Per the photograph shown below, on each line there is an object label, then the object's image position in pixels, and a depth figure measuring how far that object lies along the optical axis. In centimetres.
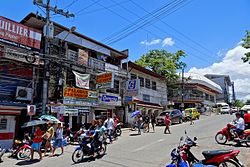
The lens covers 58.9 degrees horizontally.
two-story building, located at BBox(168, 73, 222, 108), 4716
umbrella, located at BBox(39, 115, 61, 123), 1298
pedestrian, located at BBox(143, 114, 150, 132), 1998
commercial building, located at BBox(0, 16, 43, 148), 1455
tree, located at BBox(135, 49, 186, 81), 3962
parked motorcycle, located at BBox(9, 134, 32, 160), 1163
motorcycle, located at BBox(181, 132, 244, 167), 659
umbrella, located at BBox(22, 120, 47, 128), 1220
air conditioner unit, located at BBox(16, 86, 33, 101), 1525
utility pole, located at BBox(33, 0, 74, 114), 1557
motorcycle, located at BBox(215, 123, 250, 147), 1143
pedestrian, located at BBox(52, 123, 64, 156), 1216
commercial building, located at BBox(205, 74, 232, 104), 7962
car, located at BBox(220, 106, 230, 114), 4807
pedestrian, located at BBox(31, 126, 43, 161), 1106
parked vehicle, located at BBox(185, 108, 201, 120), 3148
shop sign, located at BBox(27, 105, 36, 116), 1434
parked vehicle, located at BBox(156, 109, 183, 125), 2542
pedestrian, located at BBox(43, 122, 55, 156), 1168
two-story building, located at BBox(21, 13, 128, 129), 1730
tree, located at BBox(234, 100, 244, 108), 8347
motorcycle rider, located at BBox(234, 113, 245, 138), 1185
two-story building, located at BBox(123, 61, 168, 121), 2690
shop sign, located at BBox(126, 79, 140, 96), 2309
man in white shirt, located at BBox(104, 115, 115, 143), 1505
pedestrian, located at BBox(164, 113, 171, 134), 1794
